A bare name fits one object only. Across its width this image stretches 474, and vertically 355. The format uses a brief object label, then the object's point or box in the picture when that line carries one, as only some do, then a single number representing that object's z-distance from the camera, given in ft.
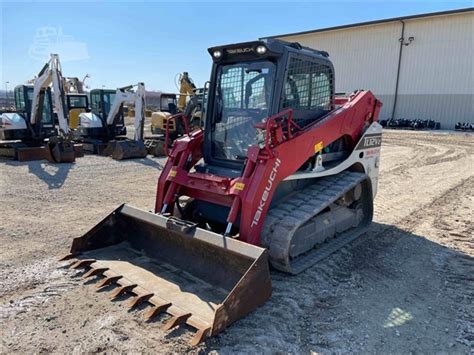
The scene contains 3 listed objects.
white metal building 84.84
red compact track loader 11.77
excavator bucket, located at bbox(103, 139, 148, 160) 43.21
